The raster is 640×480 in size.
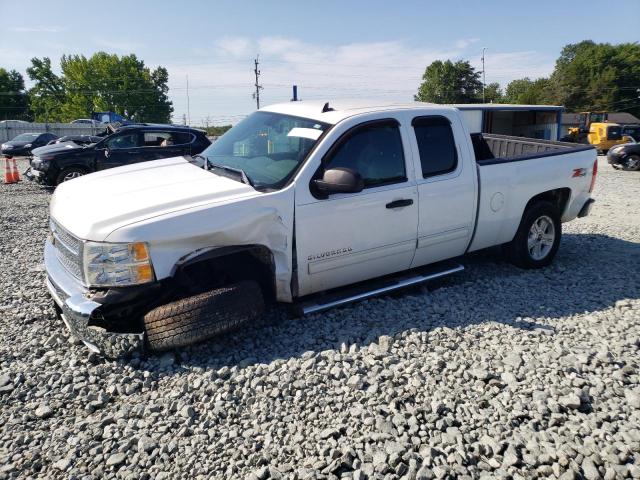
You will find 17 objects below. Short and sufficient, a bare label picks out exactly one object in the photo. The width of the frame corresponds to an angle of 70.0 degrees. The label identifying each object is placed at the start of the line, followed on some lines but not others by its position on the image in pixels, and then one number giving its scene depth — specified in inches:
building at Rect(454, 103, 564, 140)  665.0
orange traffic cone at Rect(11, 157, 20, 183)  593.3
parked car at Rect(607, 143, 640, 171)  716.7
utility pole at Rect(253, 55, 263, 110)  2358.5
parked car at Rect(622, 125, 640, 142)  1206.7
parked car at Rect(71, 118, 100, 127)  1785.2
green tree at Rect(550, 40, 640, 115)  2915.8
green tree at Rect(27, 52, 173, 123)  3304.6
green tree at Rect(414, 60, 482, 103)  3491.6
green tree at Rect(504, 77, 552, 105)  2997.0
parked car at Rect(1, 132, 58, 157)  991.6
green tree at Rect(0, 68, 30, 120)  3304.6
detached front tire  130.0
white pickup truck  128.7
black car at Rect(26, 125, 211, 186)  480.4
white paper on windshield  157.2
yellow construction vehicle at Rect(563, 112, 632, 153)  1051.3
